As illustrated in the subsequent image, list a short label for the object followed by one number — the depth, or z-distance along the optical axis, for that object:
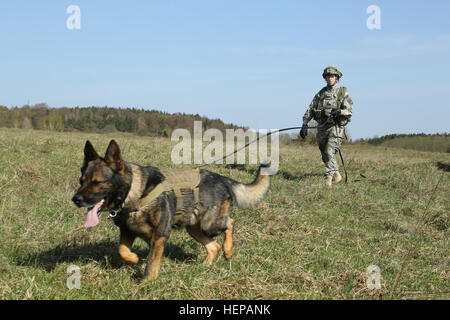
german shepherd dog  4.25
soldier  10.95
